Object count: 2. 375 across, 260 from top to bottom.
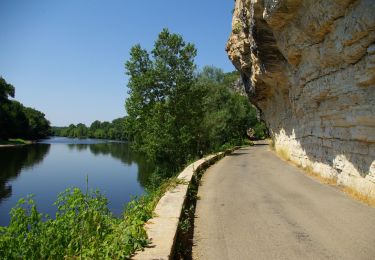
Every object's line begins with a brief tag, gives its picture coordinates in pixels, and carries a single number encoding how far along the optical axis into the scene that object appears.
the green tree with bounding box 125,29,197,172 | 28.28
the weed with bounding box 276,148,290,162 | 21.63
